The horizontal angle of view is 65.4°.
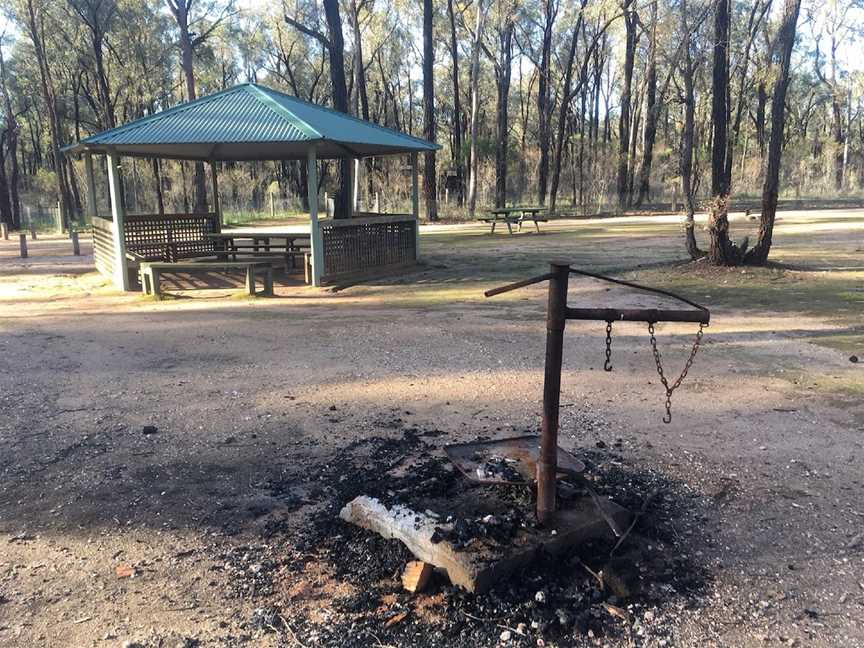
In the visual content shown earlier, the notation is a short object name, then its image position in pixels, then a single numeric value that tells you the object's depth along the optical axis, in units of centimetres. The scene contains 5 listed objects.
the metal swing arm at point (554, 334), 265
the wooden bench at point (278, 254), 1372
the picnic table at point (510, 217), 2175
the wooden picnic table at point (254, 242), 1422
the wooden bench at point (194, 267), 1046
